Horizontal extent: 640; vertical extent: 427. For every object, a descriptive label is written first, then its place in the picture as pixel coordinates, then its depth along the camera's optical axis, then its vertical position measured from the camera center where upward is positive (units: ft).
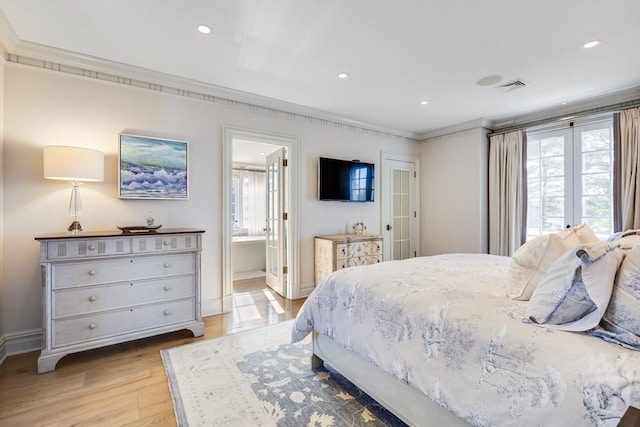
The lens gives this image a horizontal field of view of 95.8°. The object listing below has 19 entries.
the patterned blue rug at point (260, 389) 5.44 -3.80
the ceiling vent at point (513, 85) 10.24 +4.69
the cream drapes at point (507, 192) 13.55 +1.09
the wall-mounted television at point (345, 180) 13.55 +1.70
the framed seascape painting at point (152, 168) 9.15 +1.54
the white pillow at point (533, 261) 4.58 -0.75
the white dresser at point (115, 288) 7.10 -2.00
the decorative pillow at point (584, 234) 5.26 -0.36
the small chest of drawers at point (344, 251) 12.46 -1.65
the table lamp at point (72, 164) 7.41 +1.32
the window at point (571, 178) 11.44 +1.55
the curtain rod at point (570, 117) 11.00 +4.19
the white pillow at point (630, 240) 3.90 -0.38
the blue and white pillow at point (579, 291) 3.45 -0.94
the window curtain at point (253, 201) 21.31 +1.00
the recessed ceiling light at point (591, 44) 7.68 +4.61
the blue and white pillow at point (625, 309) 3.21 -1.09
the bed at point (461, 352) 2.99 -1.82
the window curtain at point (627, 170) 10.41 +1.64
